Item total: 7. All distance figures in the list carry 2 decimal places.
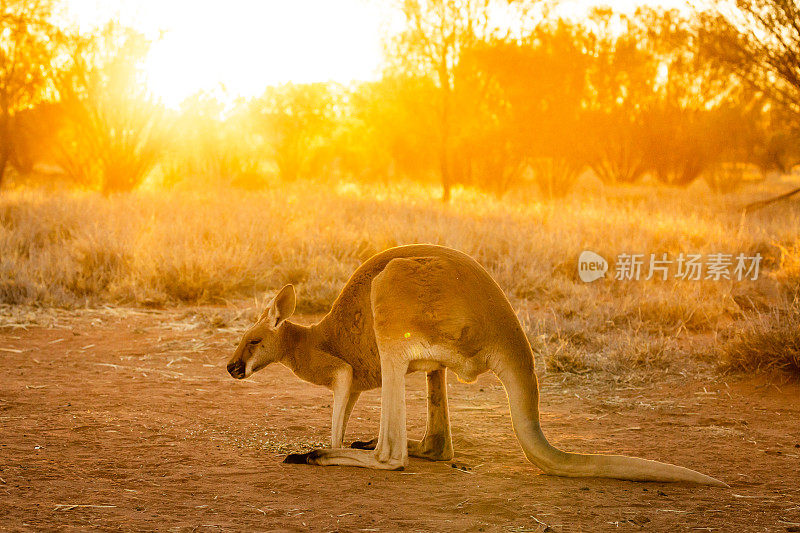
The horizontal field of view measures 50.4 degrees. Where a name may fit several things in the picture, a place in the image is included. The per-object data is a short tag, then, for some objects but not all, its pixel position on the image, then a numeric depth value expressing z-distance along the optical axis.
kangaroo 3.71
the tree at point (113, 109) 18.25
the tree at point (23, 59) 18.66
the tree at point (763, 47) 14.72
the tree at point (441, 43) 20.23
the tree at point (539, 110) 23.80
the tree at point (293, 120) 28.62
